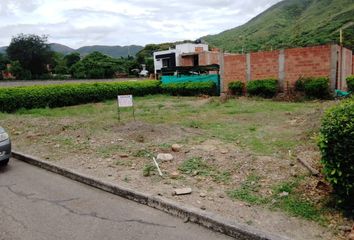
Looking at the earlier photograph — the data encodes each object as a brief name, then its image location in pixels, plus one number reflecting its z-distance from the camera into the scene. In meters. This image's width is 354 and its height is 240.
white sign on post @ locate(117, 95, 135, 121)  10.29
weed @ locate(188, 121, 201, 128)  9.97
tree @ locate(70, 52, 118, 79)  57.16
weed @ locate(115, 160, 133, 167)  6.38
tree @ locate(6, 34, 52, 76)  60.19
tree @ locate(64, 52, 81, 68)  73.65
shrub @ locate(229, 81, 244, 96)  19.36
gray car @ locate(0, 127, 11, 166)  6.67
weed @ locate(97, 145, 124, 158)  7.09
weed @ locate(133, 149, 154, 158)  6.79
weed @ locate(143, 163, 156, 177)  5.70
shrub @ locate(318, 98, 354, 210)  3.64
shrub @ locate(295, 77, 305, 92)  16.73
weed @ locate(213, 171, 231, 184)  5.24
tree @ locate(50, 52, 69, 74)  64.62
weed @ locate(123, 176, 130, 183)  5.46
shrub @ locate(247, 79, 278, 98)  17.61
